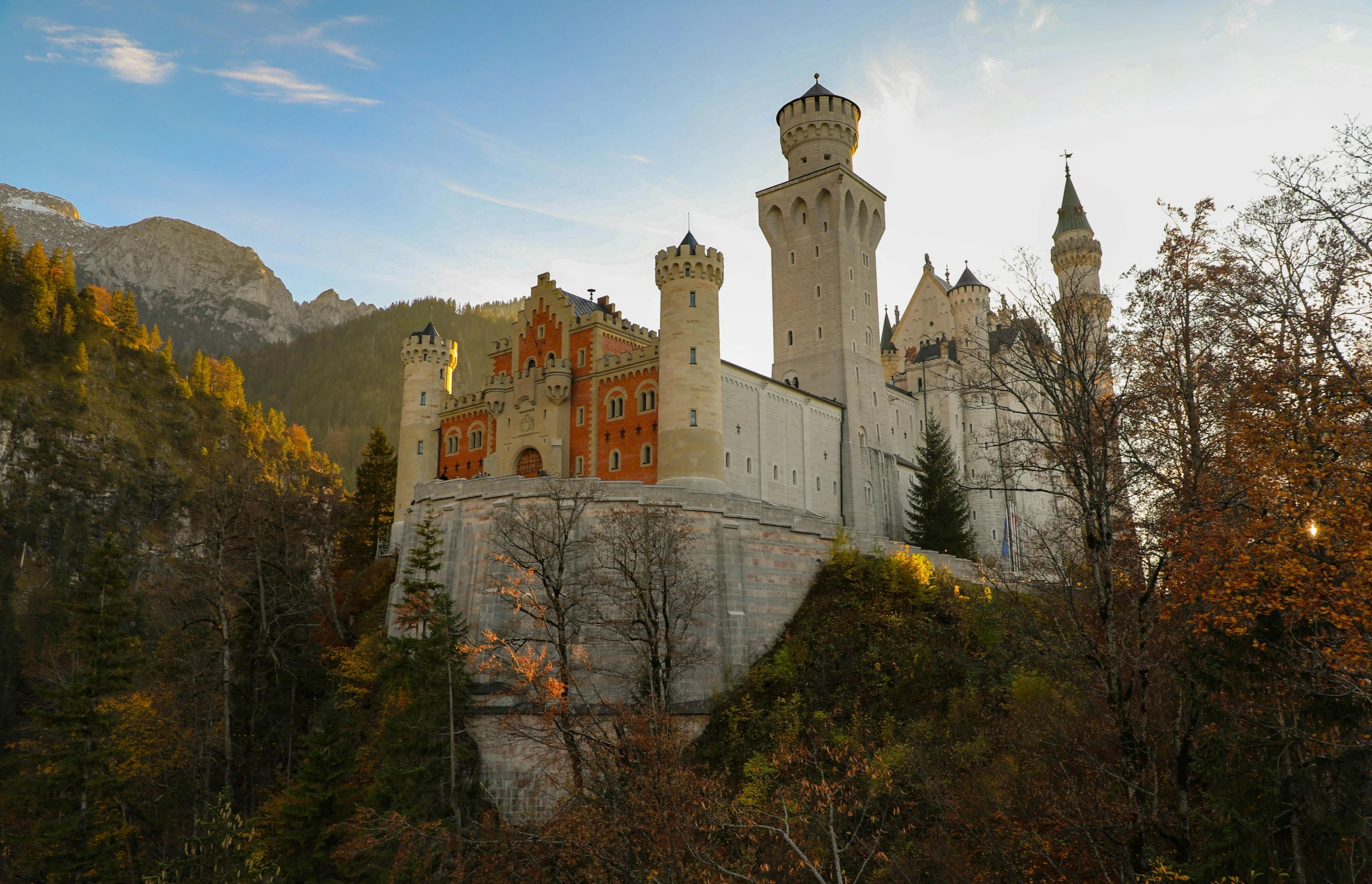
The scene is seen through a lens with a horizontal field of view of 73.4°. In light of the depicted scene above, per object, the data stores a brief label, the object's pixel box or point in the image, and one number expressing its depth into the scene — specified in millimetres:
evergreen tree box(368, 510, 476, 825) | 27812
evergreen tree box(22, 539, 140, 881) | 30766
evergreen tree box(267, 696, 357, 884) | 30047
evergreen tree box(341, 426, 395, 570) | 54562
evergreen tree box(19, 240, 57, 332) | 95062
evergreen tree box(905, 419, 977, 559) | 47594
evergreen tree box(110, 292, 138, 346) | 105125
